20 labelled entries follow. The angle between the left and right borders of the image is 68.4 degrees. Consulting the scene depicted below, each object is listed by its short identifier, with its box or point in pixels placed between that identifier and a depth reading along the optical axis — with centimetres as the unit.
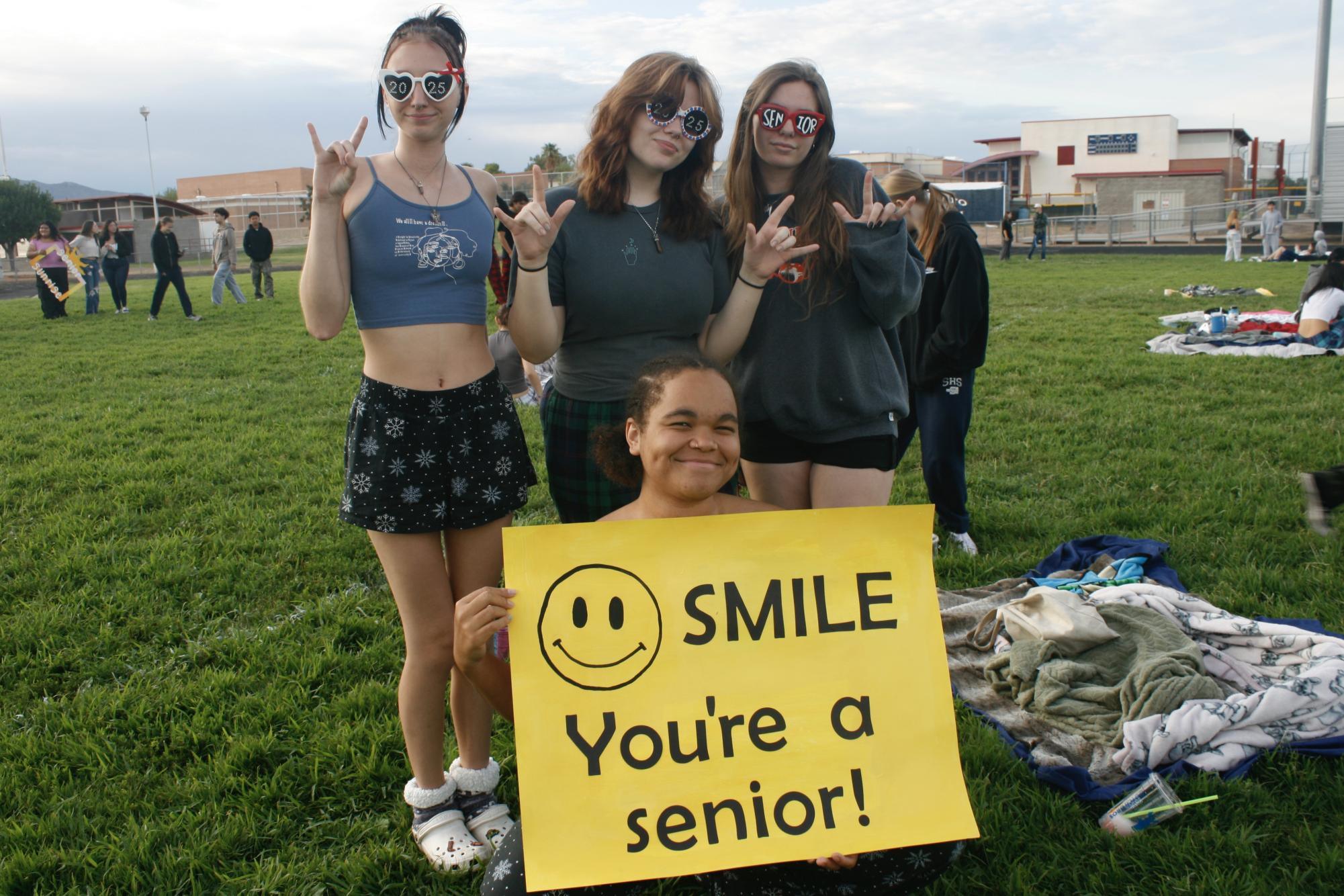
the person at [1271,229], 2789
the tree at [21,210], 4966
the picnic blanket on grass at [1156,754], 305
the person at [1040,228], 3038
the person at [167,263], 1648
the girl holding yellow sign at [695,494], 229
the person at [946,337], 503
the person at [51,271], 1708
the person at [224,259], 1869
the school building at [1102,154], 6450
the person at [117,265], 1816
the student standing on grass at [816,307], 278
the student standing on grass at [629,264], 260
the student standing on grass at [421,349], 241
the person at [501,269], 375
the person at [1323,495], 255
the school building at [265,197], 5634
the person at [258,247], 1969
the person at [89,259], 1786
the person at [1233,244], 2678
